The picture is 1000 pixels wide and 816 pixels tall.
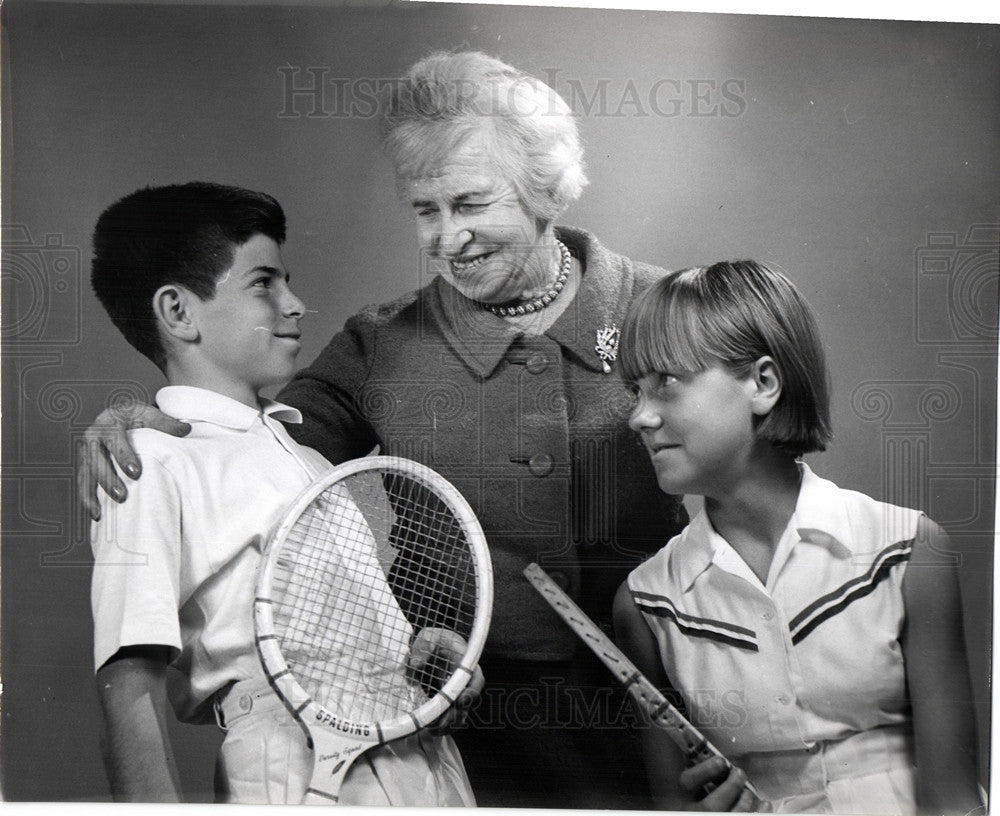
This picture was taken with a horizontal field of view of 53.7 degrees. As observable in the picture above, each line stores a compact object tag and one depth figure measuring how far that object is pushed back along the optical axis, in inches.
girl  64.4
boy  63.4
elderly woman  65.4
